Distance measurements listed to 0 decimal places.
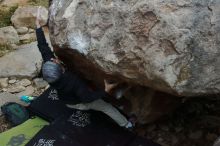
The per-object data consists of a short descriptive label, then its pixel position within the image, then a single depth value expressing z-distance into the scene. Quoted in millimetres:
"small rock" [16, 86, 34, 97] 4723
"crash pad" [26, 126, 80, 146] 3542
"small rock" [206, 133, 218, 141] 3676
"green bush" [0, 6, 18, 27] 6059
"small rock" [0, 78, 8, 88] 4882
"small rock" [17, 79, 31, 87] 4867
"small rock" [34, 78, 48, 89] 4816
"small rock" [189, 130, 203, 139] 3723
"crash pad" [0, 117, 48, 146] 3892
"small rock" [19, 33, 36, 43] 5676
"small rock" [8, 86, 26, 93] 4785
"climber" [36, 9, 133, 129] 3420
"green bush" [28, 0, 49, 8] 6383
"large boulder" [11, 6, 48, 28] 5930
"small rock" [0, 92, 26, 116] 4580
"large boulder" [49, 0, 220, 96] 2807
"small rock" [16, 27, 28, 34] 5840
